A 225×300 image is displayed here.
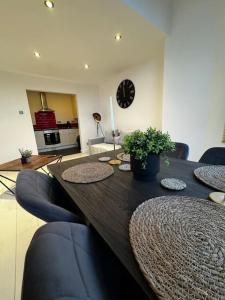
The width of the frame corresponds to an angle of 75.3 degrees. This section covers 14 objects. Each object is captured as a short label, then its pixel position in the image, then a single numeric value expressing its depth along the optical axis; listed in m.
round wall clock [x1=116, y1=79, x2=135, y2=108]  3.87
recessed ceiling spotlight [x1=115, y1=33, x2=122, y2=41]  2.34
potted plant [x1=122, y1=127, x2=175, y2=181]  0.87
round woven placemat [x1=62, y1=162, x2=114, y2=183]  1.00
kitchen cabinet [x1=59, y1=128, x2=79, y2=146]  6.23
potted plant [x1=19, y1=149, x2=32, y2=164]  2.54
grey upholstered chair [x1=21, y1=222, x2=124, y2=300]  0.32
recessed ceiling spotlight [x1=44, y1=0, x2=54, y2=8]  1.63
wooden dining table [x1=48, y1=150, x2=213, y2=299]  0.48
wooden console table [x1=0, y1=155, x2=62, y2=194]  2.27
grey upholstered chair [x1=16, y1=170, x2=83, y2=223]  0.65
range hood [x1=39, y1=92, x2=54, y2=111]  6.21
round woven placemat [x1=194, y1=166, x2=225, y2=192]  0.82
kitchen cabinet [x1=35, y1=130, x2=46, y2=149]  5.64
